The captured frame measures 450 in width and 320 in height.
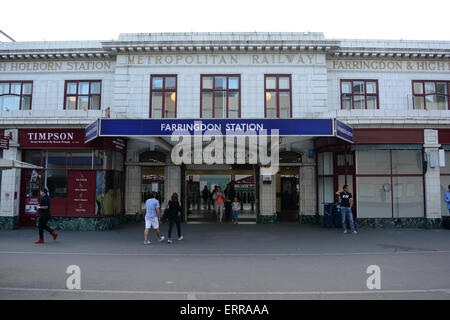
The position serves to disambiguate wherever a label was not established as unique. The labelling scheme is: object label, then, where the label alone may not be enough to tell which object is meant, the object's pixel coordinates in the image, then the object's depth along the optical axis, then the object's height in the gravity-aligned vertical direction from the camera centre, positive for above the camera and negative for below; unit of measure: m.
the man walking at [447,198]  13.55 -0.43
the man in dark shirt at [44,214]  10.60 -0.95
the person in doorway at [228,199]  16.97 -0.65
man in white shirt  10.55 -0.89
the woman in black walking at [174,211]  10.92 -0.85
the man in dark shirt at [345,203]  12.68 -0.62
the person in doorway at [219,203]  16.08 -0.82
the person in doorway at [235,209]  15.78 -1.10
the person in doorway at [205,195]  19.12 -0.49
